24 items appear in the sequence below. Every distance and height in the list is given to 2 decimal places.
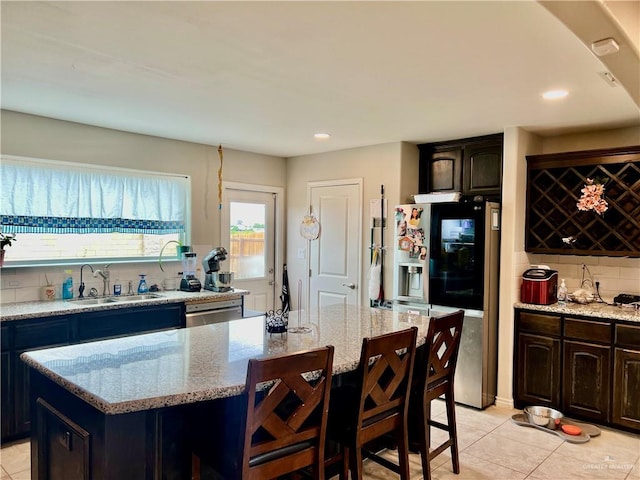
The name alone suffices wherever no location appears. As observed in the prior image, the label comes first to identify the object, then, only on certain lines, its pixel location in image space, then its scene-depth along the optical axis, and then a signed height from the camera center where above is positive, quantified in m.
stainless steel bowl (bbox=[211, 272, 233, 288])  4.52 -0.46
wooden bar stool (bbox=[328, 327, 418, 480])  2.07 -0.85
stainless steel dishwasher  4.05 -0.73
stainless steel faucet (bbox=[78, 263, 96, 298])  3.87 -0.50
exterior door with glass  5.16 -0.10
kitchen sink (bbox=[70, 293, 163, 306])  3.73 -0.58
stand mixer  4.48 -0.41
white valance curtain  3.59 +0.30
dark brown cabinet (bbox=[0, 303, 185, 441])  3.09 -0.77
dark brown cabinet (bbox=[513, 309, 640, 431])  3.38 -1.05
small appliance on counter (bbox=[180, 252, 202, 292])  4.39 -0.42
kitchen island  1.67 -0.60
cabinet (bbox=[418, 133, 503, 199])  4.25 +0.69
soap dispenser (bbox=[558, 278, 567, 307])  3.99 -0.52
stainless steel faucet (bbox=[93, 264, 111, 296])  4.02 -0.41
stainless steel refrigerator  3.88 -0.39
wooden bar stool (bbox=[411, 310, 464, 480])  2.49 -0.84
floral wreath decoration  3.71 +0.31
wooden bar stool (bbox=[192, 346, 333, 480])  1.62 -0.72
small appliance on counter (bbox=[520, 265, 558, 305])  3.85 -0.44
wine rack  3.64 +0.28
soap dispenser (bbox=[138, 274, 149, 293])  4.25 -0.50
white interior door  4.95 -0.12
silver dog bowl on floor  3.49 -1.43
